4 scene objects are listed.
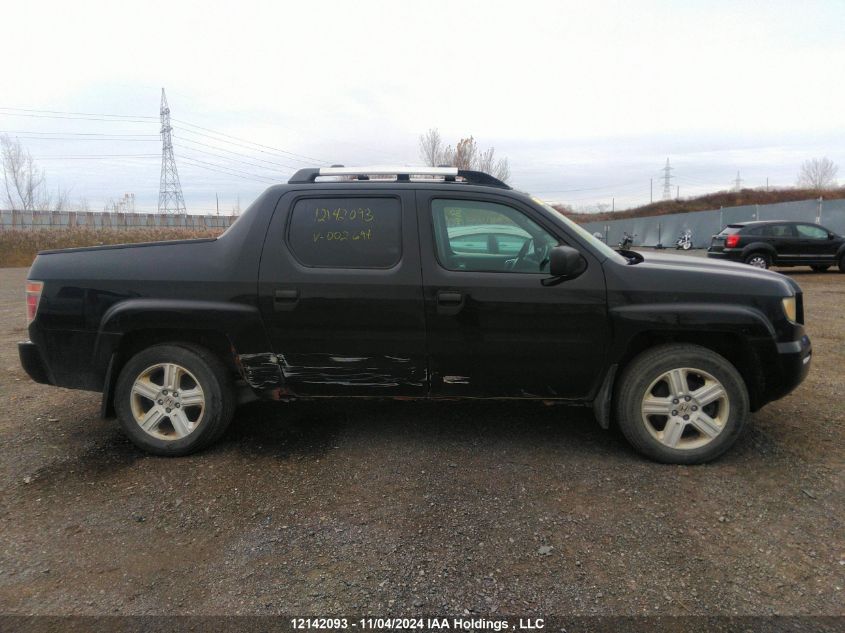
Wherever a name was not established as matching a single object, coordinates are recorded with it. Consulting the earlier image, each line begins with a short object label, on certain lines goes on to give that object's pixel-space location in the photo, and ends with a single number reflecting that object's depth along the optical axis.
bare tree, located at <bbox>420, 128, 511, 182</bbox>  34.12
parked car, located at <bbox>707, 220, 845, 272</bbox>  14.72
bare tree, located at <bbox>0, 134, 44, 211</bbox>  56.56
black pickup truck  3.32
